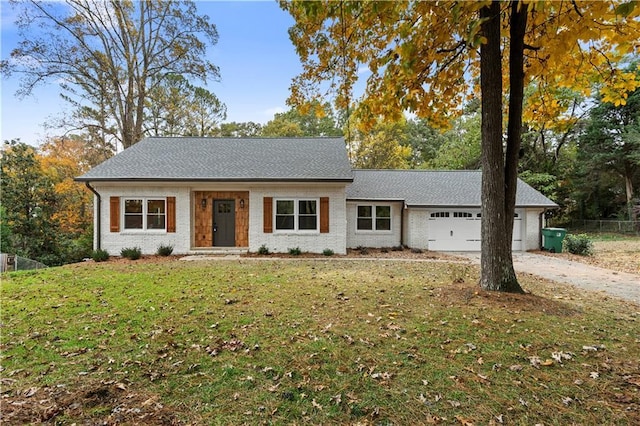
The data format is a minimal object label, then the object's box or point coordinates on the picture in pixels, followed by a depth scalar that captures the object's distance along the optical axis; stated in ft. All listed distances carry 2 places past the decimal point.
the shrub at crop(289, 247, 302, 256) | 42.73
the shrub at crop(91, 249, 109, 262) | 38.52
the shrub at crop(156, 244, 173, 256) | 41.47
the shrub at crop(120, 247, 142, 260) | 40.09
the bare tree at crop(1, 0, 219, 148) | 59.57
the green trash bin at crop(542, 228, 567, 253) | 48.03
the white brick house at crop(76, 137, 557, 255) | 42.86
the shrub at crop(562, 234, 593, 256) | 47.25
